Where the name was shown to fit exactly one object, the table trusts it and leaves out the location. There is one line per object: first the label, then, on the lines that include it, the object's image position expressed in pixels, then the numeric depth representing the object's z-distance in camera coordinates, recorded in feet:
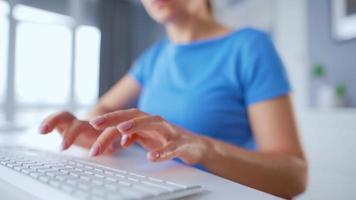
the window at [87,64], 10.68
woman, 1.54
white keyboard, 0.92
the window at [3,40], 8.89
